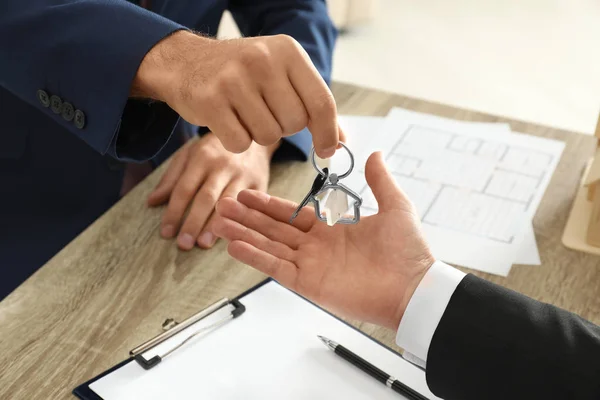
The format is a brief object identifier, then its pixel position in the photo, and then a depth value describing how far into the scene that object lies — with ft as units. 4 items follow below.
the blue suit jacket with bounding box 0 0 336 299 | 3.29
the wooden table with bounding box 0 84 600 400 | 3.06
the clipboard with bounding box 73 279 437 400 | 2.85
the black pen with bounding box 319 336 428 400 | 2.82
